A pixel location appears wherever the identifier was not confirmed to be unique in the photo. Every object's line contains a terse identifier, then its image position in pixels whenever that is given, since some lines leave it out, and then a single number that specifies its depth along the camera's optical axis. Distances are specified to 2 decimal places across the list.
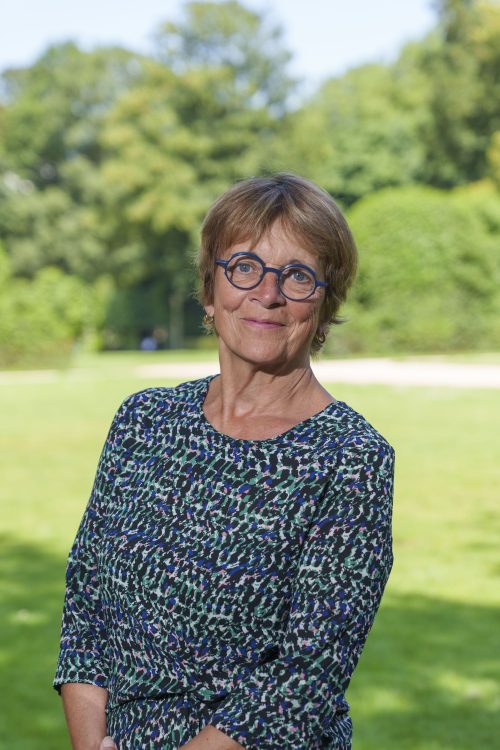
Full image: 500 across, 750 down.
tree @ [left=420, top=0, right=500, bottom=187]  46.59
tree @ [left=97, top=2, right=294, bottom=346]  48.38
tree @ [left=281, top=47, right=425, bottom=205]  40.78
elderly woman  1.92
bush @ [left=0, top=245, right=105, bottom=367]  32.34
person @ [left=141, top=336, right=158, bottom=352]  53.00
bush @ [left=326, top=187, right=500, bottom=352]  34.88
